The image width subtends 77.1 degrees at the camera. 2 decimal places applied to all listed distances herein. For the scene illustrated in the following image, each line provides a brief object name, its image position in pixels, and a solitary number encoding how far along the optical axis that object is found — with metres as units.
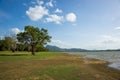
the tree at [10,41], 47.64
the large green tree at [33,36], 30.26
